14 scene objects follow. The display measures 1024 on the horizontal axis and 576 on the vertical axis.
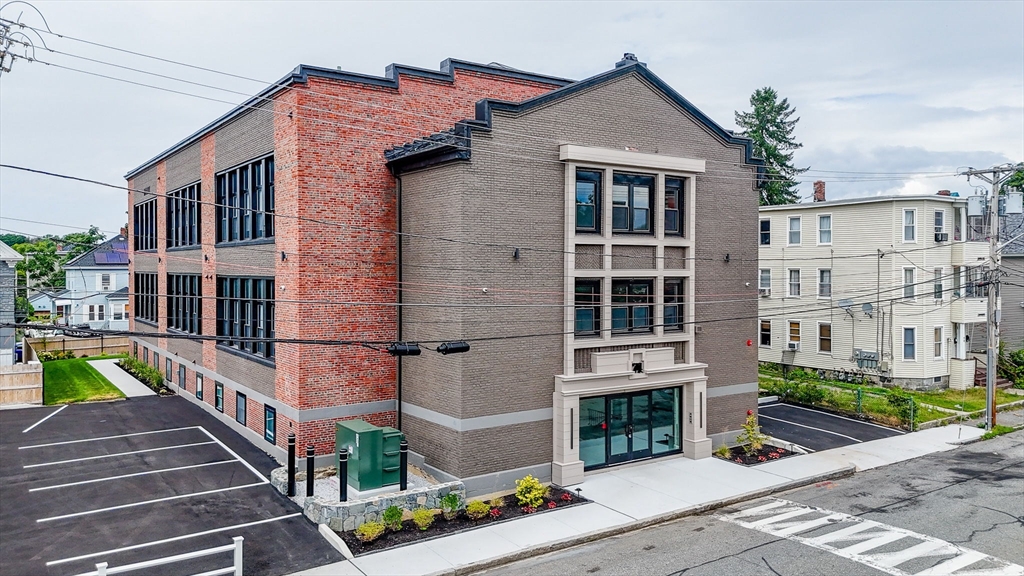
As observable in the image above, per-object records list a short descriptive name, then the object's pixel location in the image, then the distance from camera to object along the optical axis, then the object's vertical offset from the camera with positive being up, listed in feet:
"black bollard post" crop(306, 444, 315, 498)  53.90 -14.08
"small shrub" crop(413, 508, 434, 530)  48.93 -16.12
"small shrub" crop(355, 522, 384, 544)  46.66 -16.34
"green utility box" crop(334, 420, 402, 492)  51.75 -12.60
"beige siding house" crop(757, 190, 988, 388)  107.76 -0.30
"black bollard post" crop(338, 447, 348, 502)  50.62 -13.57
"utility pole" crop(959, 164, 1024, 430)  83.97 +0.88
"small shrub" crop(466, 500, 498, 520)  50.96 -16.21
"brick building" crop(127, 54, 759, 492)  56.80 +2.00
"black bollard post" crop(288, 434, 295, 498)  55.42 -14.49
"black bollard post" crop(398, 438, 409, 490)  52.70 -13.13
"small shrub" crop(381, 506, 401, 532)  48.42 -15.94
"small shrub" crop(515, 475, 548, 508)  53.69 -15.79
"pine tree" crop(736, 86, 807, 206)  207.51 +45.29
